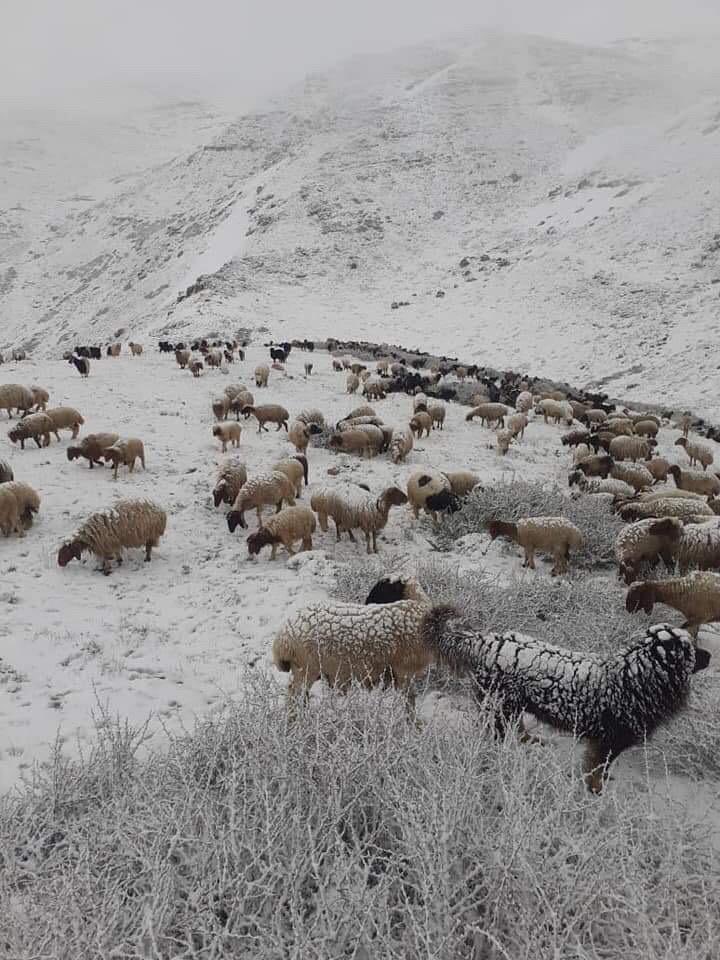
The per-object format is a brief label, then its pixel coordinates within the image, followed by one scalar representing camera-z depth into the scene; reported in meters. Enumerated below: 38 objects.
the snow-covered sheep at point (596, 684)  3.57
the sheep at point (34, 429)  11.52
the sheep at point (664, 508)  8.35
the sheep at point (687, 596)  5.29
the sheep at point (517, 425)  16.35
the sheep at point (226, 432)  12.67
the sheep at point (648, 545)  6.85
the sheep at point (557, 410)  18.64
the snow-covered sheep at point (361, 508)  8.45
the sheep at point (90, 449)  10.67
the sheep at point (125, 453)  10.40
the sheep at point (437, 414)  16.66
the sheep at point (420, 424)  15.41
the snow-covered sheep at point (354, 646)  4.25
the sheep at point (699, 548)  6.74
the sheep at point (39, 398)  14.44
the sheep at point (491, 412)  17.23
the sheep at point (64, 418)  11.99
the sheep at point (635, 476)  11.43
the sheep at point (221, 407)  15.18
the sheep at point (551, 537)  7.57
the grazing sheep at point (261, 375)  20.59
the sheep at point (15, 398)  13.70
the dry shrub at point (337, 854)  2.26
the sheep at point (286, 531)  7.77
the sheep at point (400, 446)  12.68
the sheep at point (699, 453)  14.41
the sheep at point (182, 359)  22.86
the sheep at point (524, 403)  19.80
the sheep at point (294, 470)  9.86
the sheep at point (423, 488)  9.38
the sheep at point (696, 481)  10.82
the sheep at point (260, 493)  8.75
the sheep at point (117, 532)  7.13
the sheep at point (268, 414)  14.70
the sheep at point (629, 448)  14.03
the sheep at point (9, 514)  7.67
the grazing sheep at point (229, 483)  9.42
